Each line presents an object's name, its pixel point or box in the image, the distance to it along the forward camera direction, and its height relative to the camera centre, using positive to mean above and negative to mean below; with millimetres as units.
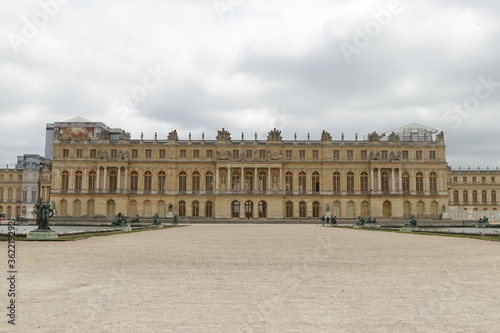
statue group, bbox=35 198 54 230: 25062 -548
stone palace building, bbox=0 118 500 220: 75812 +4660
